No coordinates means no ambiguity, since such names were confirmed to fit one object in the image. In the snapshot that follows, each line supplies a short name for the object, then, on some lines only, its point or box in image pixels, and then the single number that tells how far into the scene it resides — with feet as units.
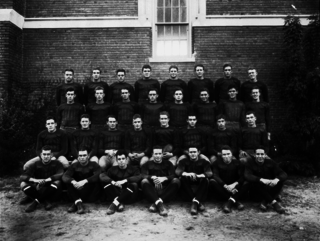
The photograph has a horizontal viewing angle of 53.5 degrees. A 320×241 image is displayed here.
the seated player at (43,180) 19.04
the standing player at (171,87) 25.32
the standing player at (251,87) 25.18
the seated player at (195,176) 19.21
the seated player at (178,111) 23.03
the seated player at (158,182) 18.71
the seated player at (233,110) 23.38
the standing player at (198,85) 25.21
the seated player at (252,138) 21.75
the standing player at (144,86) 25.43
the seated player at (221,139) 21.53
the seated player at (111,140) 21.61
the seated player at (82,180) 18.83
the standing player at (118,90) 25.13
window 33.50
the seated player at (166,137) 21.67
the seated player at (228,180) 19.04
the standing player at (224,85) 25.43
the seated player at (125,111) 23.52
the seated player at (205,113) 23.22
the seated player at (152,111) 23.25
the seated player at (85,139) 21.52
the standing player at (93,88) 25.17
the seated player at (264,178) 18.85
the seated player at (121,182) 18.95
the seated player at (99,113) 23.44
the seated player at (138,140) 21.47
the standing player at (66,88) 24.98
